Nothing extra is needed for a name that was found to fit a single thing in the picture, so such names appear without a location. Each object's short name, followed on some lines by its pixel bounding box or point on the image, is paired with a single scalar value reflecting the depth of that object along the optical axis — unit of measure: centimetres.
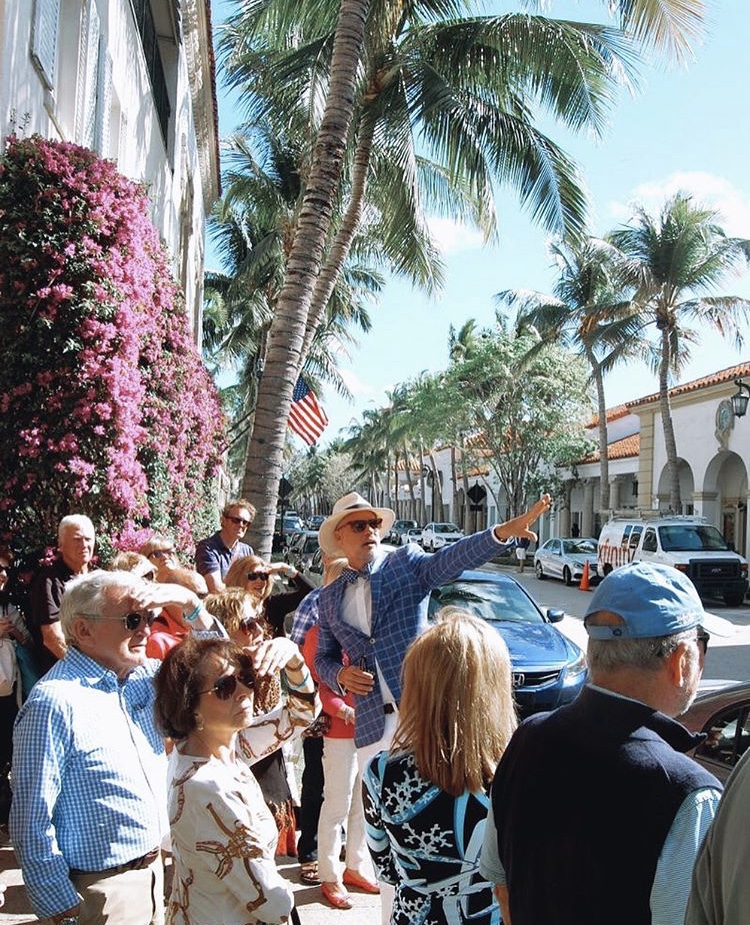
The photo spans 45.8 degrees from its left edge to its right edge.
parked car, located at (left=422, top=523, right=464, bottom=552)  4622
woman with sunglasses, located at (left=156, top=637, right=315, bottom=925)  256
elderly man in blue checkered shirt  255
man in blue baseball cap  177
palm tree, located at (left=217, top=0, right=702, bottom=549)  1244
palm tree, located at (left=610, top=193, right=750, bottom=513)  2764
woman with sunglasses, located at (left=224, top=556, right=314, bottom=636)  546
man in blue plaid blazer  414
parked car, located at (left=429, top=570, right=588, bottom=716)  795
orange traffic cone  2567
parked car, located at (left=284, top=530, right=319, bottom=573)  2166
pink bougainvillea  588
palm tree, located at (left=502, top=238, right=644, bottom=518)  3094
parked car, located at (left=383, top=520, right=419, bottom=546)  4569
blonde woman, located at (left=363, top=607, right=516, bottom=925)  253
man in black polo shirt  491
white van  2164
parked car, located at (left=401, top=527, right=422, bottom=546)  4931
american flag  1816
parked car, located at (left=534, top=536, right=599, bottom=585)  2836
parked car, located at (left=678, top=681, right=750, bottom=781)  475
